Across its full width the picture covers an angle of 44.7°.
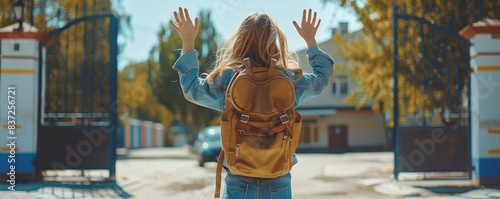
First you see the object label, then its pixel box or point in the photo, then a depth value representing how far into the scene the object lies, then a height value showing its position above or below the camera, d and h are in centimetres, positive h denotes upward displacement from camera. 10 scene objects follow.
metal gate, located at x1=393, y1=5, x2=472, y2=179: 1092 -59
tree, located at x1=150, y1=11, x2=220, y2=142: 3394 +155
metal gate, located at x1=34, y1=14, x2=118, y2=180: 1110 -46
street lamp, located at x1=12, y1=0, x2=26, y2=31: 1080 +163
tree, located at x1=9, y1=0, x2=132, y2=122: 1109 +113
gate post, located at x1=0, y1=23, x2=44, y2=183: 1068 +9
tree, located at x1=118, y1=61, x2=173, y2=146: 2751 +37
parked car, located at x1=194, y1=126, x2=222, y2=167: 1936 -141
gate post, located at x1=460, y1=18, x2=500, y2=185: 1038 +17
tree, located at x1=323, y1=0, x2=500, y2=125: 1228 +139
